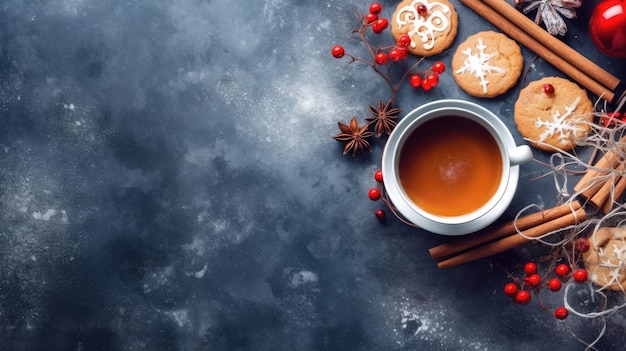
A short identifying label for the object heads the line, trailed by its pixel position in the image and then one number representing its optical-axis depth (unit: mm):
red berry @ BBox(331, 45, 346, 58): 762
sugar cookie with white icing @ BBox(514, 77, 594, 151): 759
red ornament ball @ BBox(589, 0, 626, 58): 712
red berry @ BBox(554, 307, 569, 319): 748
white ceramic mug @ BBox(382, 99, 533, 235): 708
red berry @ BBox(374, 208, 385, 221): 766
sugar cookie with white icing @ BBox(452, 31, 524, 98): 764
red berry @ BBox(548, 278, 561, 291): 750
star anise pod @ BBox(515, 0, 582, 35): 759
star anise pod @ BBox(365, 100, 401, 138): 766
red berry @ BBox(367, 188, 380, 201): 761
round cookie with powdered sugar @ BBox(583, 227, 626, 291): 757
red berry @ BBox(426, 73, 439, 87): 760
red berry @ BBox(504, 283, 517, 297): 751
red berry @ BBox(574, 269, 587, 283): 745
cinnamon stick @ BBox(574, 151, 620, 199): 741
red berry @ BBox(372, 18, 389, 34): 758
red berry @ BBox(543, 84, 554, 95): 757
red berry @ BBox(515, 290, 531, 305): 748
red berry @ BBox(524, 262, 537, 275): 753
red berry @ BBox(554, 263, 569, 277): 751
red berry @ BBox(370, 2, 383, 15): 763
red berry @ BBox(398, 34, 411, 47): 760
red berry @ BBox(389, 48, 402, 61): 754
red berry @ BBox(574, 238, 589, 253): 755
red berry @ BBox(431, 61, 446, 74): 759
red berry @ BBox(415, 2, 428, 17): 769
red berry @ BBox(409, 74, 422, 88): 765
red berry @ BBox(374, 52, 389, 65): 760
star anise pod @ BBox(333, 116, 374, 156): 768
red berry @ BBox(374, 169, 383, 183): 763
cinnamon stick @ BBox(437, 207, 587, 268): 746
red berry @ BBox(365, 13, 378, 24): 760
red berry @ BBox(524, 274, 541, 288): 751
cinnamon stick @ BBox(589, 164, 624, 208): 743
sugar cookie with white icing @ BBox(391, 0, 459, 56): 769
